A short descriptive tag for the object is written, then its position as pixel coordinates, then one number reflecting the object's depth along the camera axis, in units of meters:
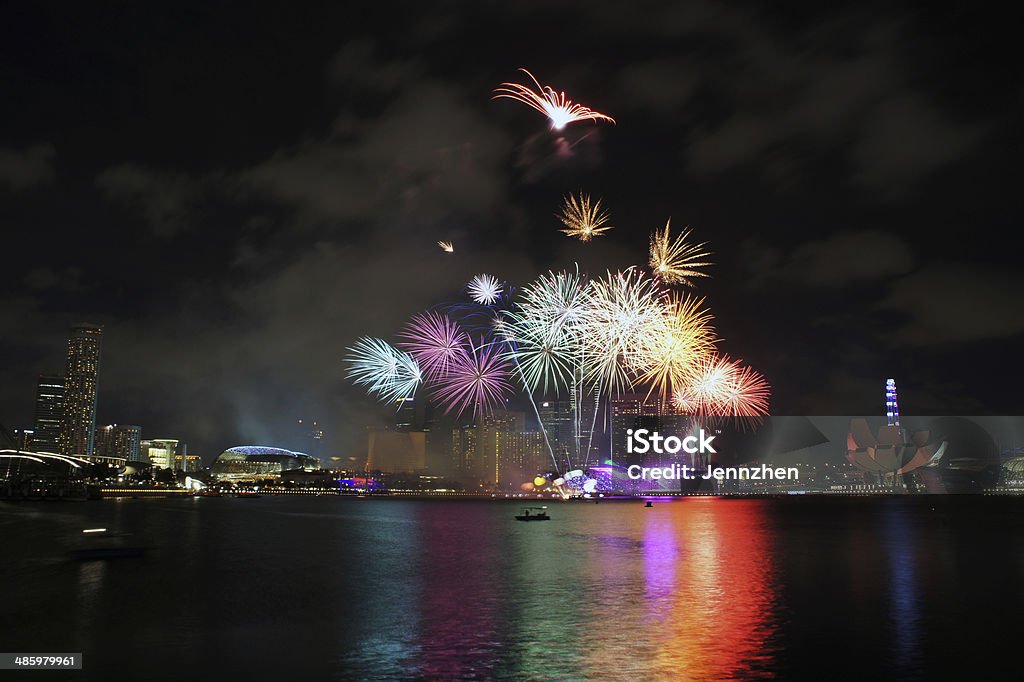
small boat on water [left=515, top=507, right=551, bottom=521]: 95.75
